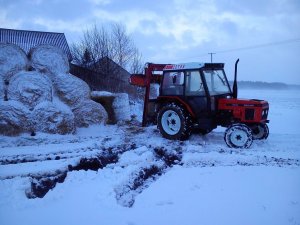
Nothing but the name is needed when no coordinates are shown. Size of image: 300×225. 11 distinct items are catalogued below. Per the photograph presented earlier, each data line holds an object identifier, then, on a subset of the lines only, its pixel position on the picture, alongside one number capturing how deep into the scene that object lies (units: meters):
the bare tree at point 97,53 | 14.83
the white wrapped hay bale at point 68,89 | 7.60
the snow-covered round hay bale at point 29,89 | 6.74
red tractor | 5.73
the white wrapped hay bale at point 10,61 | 7.10
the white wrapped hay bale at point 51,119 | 6.54
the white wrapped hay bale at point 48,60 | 7.64
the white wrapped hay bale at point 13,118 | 6.29
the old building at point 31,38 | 15.77
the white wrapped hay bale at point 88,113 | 7.62
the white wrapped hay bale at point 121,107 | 8.47
